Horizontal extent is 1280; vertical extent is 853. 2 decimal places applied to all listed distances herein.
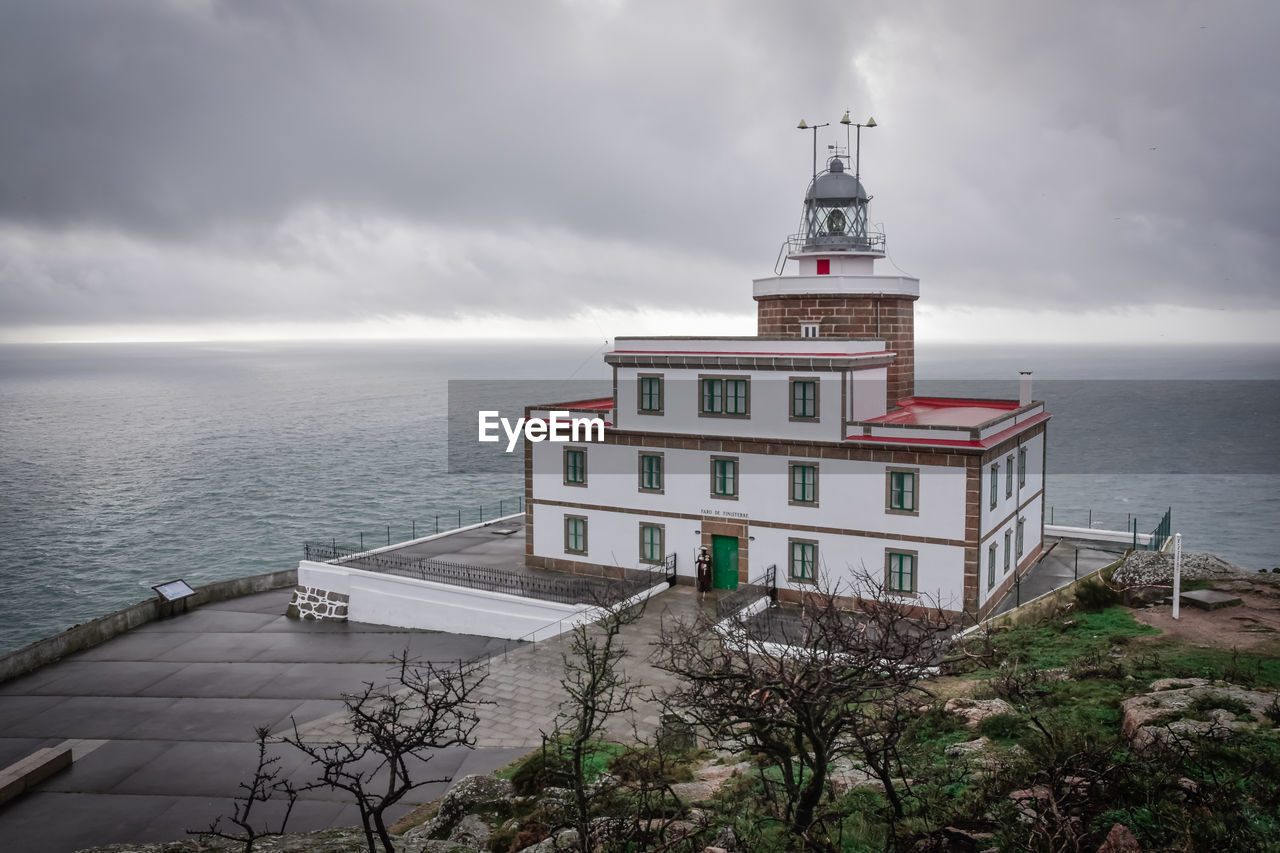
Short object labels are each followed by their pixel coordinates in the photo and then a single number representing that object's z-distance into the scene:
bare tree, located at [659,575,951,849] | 9.34
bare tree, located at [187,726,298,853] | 17.02
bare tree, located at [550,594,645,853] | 10.27
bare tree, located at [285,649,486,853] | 9.80
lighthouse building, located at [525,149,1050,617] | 26.39
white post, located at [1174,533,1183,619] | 20.36
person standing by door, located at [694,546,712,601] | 29.19
